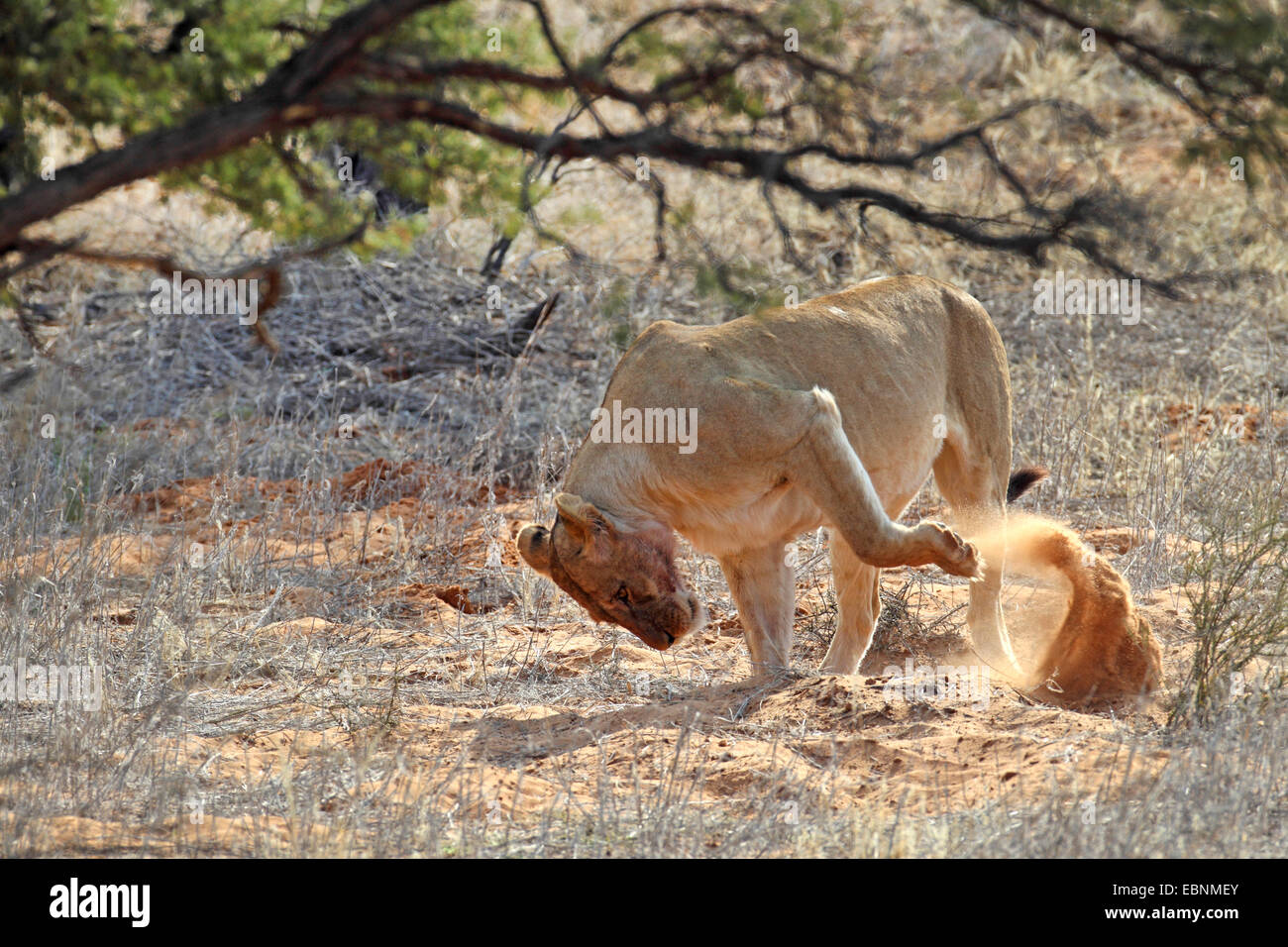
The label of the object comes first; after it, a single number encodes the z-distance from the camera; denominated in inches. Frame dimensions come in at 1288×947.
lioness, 414.6
